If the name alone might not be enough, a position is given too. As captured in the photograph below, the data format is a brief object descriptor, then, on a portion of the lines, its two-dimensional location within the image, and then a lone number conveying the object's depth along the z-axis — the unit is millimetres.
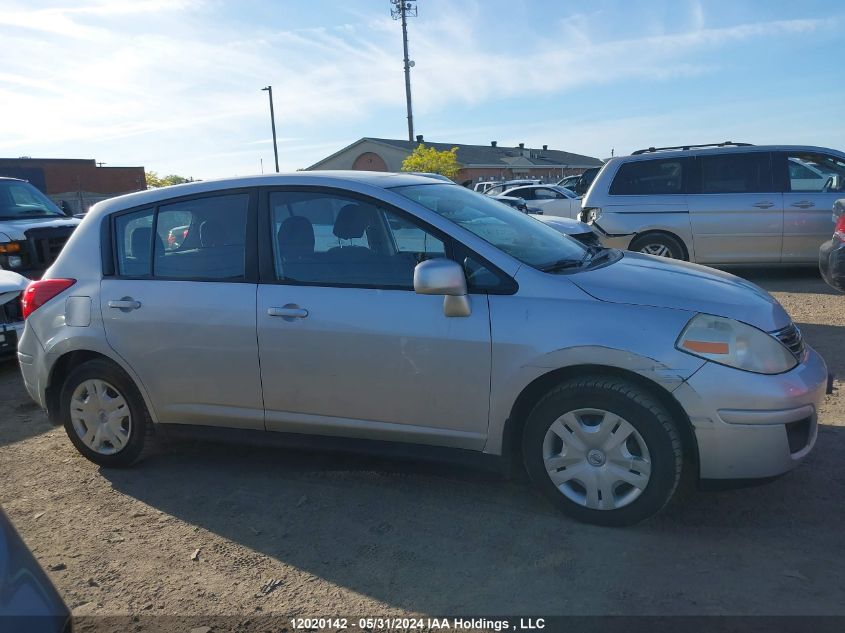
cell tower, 35125
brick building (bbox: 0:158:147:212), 41656
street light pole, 40250
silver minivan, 9172
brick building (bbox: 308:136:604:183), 52500
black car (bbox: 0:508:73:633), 1702
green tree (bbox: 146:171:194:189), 63456
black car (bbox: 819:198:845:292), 6199
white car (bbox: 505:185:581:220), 19406
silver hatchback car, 3133
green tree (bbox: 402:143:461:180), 40438
